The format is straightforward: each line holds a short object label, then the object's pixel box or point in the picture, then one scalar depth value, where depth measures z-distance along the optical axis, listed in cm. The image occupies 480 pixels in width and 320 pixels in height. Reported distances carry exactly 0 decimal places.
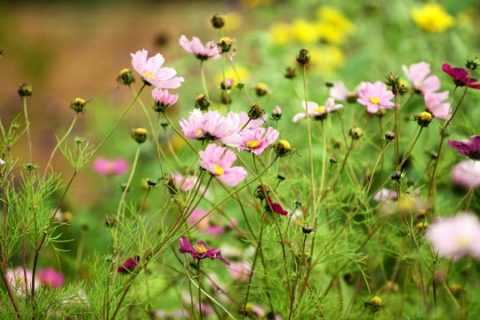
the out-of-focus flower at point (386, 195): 166
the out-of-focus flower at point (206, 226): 186
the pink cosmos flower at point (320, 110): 168
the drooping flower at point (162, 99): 155
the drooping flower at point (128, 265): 155
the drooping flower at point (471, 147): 152
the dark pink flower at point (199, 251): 154
